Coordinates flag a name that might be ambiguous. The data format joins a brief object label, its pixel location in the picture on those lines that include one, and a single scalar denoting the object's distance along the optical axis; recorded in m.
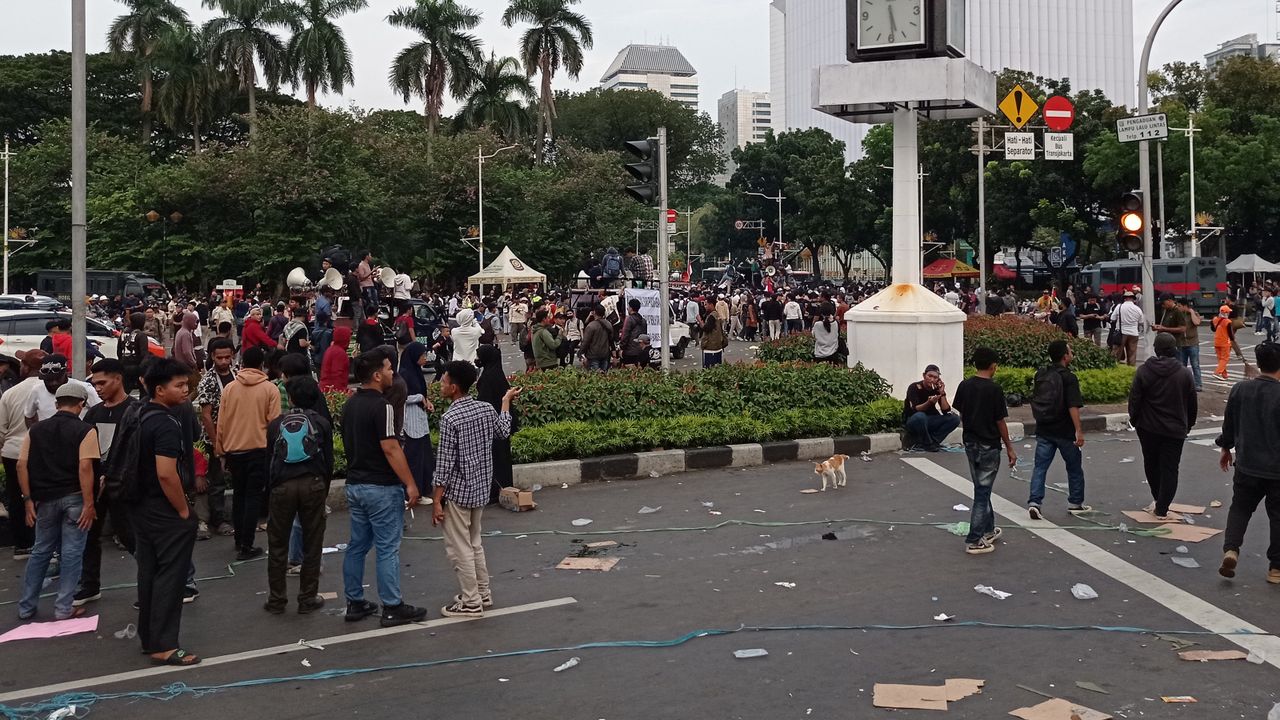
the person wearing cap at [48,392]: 8.10
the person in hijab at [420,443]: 9.92
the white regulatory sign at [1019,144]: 24.41
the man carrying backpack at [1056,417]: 9.33
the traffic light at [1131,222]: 14.45
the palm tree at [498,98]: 60.31
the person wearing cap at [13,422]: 8.35
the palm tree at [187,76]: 53.31
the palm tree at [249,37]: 51.75
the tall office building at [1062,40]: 109.00
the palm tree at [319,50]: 52.34
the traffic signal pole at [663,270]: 15.10
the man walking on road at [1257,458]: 7.51
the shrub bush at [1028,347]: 16.92
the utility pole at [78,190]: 11.51
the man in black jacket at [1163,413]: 9.24
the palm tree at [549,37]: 58.50
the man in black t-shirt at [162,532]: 6.37
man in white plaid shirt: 7.07
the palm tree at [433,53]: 55.56
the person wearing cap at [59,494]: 7.21
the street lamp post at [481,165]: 48.02
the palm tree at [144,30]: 54.50
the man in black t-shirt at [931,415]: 13.19
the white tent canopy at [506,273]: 42.69
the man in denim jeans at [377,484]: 6.89
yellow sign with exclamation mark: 22.39
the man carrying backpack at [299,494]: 7.13
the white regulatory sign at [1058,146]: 22.66
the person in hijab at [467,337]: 17.25
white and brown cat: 10.84
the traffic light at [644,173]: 14.41
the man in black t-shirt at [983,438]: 8.43
